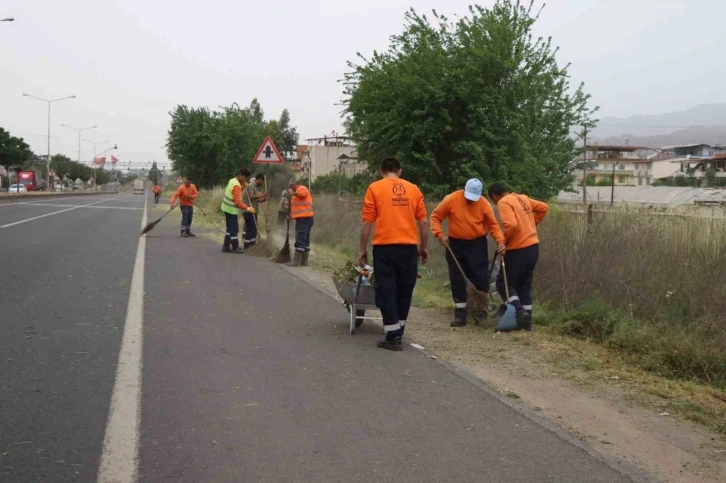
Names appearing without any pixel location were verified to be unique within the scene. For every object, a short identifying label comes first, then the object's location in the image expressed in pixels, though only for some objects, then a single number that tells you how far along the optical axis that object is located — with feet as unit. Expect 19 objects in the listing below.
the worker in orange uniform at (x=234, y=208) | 52.90
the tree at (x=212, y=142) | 144.66
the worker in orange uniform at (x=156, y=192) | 150.26
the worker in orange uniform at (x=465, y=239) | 28.17
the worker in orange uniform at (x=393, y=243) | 24.53
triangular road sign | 62.85
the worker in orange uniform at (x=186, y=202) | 67.10
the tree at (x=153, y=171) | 483.92
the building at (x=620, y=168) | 290.97
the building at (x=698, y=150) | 360.05
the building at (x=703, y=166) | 226.21
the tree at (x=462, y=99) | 65.57
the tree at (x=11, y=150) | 255.70
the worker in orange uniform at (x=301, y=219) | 47.32
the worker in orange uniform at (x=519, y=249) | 27.61
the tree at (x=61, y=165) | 467.11
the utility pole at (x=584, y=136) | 82.61
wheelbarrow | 26.00
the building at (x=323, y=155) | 332.80
